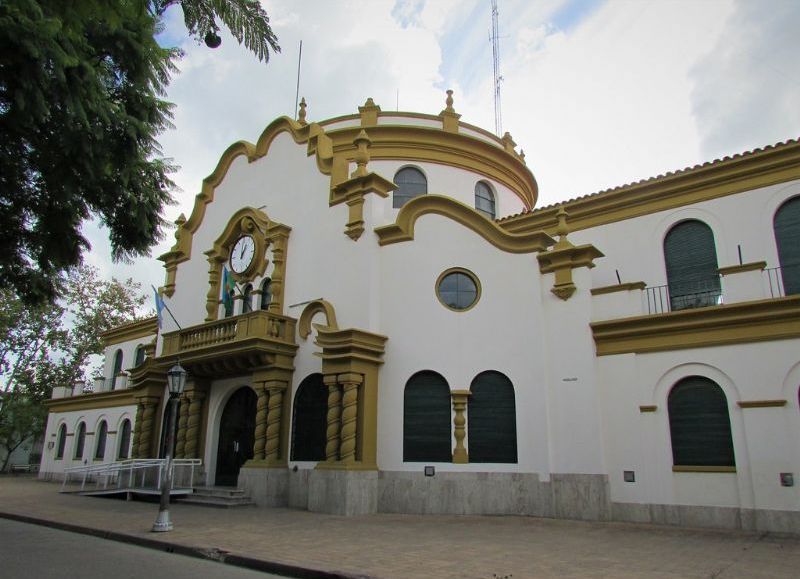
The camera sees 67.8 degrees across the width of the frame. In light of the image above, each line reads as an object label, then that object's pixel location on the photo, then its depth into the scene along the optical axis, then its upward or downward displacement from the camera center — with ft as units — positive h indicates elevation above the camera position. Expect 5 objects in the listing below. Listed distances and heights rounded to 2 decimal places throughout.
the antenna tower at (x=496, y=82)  82.21 +49.75
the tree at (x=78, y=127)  20.02 +13.16
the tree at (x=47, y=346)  123.34 +21.17
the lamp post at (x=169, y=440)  36.81 +0.65
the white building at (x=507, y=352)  42.42 +8.17
